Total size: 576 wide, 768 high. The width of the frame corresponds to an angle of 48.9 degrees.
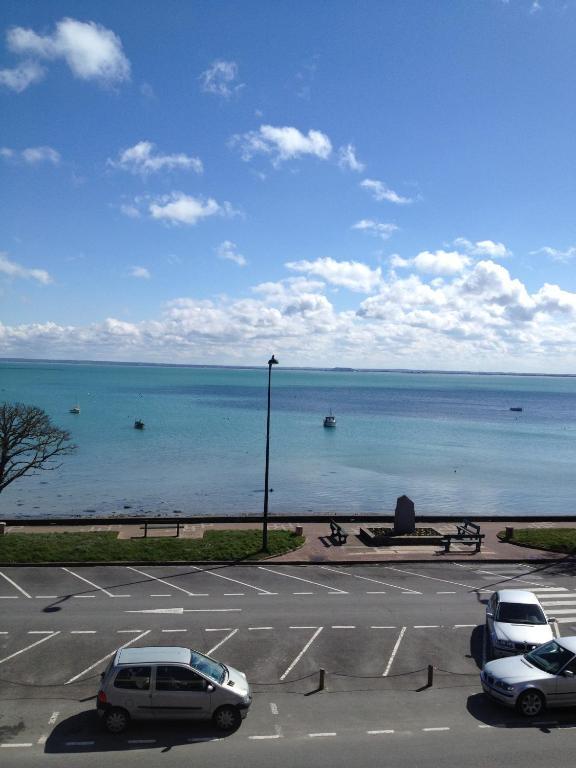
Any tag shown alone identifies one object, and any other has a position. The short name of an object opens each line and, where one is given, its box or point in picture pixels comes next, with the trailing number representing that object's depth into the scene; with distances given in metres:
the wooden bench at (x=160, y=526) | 31.59
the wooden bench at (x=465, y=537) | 29.53
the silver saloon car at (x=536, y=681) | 13.99
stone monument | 31.34
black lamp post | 28.35
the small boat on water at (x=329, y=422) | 124.12
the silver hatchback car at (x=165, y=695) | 13.11
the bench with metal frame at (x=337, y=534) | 30.31
